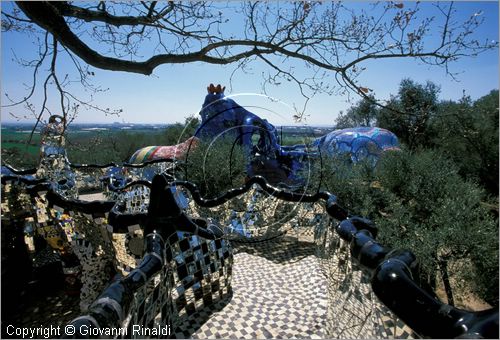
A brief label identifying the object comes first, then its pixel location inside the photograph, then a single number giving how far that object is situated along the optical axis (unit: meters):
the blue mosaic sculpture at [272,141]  10.74
